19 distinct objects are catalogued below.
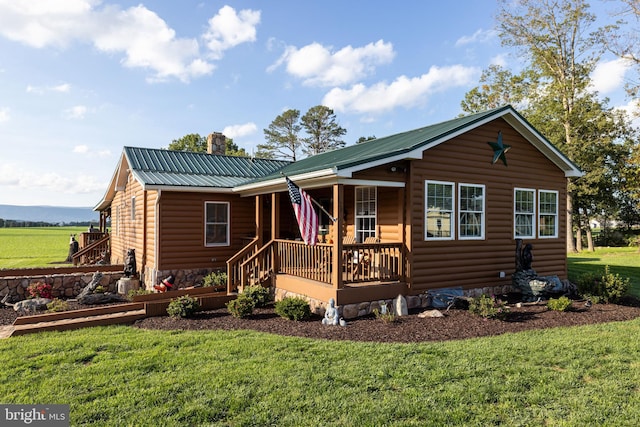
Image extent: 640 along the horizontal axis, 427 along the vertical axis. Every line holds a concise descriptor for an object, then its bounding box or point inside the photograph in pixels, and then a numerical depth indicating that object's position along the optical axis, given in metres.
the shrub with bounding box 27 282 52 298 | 11.42
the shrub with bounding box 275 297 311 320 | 8.00
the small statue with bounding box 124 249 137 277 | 13.17
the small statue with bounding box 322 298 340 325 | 7.67
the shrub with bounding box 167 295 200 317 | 8.35
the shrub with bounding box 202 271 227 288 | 11.53
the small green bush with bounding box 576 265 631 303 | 9.59
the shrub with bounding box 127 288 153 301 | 11.07
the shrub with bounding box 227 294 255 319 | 8.30
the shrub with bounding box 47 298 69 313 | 9.48
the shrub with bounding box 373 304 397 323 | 7.71
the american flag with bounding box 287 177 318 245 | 7.86
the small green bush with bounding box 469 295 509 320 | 7.95
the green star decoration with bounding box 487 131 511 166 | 10.30
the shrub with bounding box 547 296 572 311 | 8.64
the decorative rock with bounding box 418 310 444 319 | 8.16
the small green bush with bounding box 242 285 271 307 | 9.22
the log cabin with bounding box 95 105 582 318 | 8.70
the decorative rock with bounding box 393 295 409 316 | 8.36
